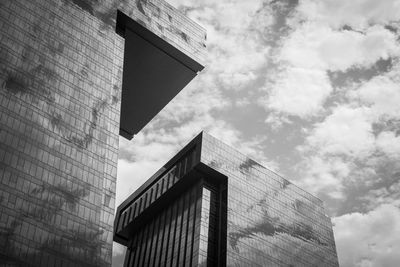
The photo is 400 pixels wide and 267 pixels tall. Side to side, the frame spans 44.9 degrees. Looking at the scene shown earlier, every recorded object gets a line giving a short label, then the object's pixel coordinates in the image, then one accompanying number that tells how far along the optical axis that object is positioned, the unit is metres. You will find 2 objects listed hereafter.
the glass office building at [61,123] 53.91
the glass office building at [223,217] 97.50
